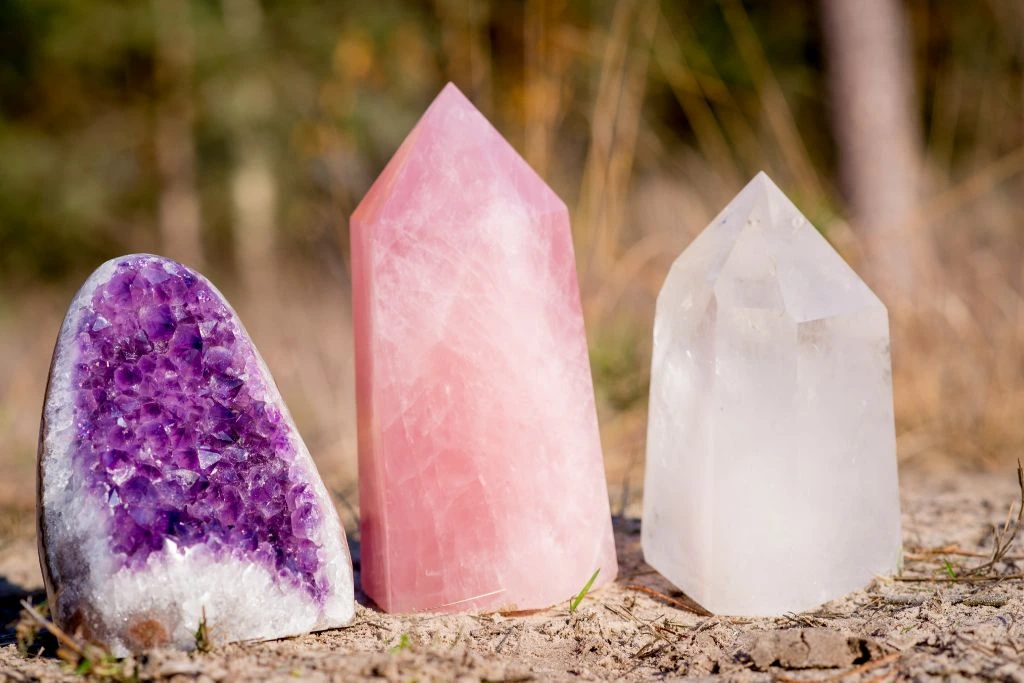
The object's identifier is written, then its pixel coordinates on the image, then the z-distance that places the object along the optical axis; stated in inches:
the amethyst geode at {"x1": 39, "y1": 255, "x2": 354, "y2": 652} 26.0
